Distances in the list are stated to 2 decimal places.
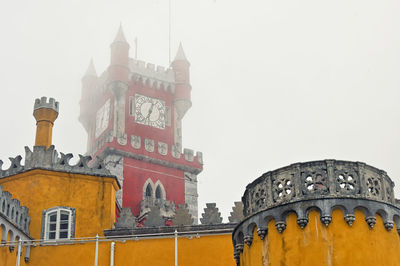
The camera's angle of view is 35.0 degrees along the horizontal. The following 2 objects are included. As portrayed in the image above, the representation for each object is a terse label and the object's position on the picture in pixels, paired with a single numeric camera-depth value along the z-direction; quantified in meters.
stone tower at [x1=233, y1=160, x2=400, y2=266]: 12.12
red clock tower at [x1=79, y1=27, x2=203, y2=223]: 47.38
